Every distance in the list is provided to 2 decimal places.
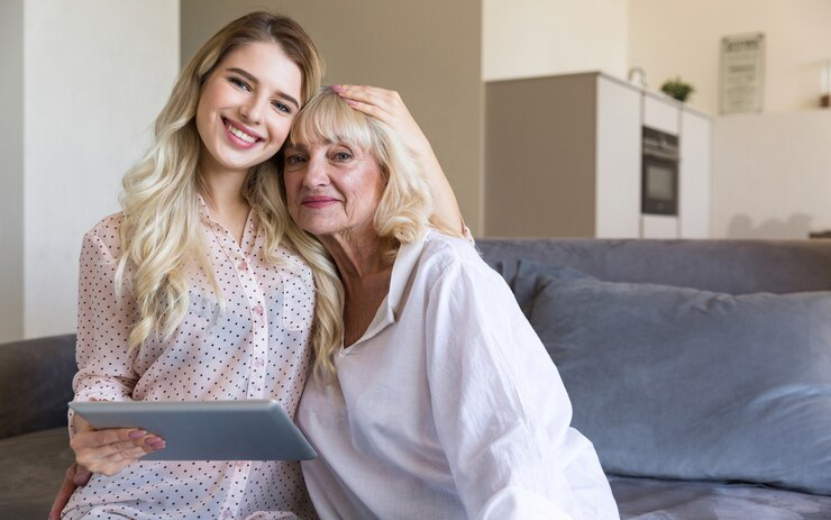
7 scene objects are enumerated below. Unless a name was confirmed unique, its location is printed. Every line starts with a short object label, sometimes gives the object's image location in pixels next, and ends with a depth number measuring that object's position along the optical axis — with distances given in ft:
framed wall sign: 27.91
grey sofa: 6.06
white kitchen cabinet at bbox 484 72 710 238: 18.74
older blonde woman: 4.37
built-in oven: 21.48
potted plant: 25.23
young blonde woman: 5.19
